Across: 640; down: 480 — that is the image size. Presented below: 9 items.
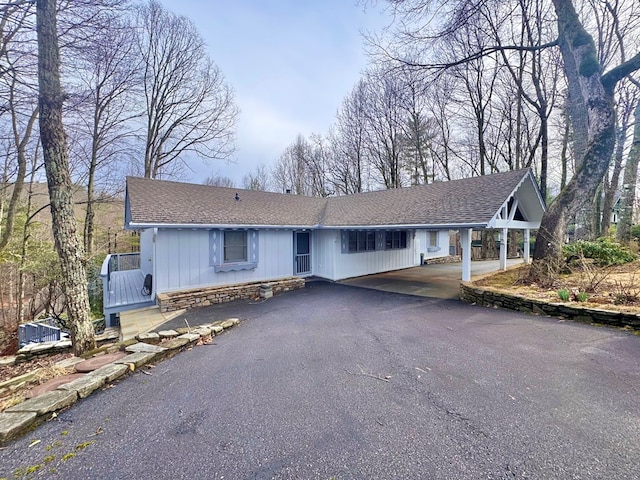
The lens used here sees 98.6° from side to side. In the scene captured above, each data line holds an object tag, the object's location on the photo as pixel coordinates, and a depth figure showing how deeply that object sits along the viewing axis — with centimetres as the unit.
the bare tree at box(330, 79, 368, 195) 2102
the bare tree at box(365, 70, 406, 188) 1967
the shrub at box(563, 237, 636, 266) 883
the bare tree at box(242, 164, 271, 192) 2973
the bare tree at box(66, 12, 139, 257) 1307
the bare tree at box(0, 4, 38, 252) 496
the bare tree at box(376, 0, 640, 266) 808
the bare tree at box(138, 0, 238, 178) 1638
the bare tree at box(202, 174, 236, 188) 3325
